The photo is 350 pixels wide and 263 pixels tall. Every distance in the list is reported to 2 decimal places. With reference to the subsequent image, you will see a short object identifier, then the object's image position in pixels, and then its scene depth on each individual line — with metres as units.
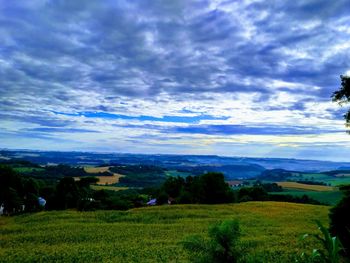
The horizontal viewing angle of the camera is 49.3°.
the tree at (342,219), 19.89
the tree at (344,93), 19.59
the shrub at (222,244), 11.32
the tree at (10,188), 54.38
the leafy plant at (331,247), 8.88
